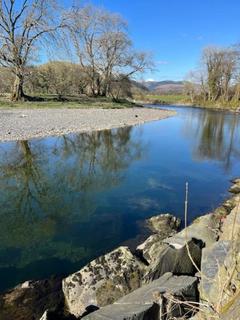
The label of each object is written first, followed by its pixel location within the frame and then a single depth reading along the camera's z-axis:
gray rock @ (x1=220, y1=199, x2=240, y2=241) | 2.96
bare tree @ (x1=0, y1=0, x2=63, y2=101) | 19.47
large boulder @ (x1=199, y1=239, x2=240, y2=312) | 1.41
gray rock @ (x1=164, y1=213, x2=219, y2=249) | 3.28
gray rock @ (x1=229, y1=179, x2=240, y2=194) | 6.20
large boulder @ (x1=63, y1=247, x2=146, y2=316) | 2.74
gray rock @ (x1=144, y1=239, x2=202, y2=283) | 2.82
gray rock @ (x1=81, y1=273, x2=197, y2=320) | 2.07
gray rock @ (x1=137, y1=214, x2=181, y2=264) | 3.30
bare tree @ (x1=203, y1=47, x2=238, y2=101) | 41.35
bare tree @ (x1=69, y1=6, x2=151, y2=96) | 29.01
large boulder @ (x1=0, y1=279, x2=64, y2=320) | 2.65
